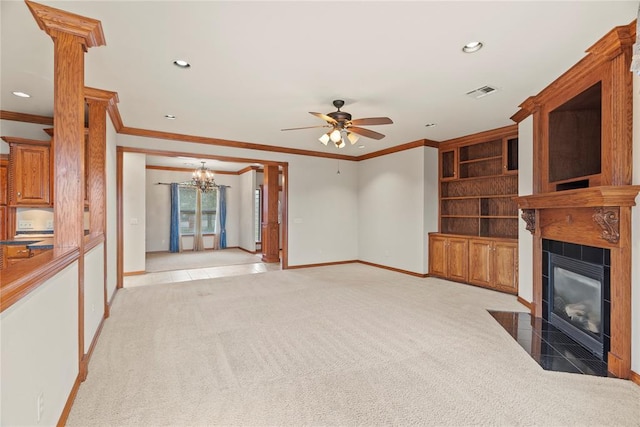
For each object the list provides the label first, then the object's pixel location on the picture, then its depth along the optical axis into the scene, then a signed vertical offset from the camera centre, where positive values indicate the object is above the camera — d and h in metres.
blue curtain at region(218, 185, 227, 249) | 10.54 +0.00
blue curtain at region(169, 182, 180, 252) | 9.87 -0.37
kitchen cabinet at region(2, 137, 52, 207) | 4.23 +0.54
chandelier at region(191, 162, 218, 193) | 8.86 +0.93
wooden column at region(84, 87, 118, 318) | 3.64 +0.66
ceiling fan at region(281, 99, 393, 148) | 3.66 +1.05
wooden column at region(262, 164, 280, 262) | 8.21 -0.19
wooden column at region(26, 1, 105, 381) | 2.39 +0.61
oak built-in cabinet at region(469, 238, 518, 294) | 4.95 -0.87
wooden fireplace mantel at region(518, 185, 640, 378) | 2.49 -0.23
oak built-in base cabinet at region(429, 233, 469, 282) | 5.66 -0.85
